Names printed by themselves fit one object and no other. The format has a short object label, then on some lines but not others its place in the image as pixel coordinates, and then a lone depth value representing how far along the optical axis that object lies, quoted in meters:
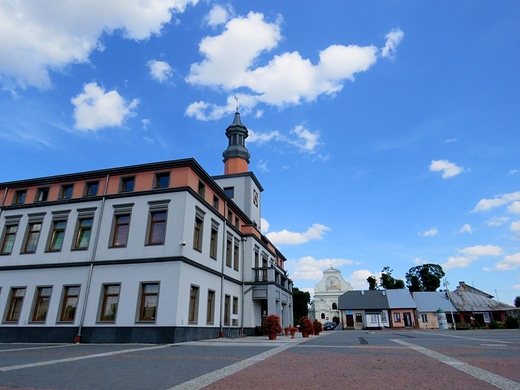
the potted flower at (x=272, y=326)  19.08
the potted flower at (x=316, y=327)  27.01
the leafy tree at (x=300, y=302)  62.59
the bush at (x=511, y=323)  40.69
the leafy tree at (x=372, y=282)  72.37
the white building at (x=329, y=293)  69.12
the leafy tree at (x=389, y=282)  69.12
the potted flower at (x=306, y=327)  22.77
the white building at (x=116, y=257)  16.92
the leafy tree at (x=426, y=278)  76.88
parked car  53.56
